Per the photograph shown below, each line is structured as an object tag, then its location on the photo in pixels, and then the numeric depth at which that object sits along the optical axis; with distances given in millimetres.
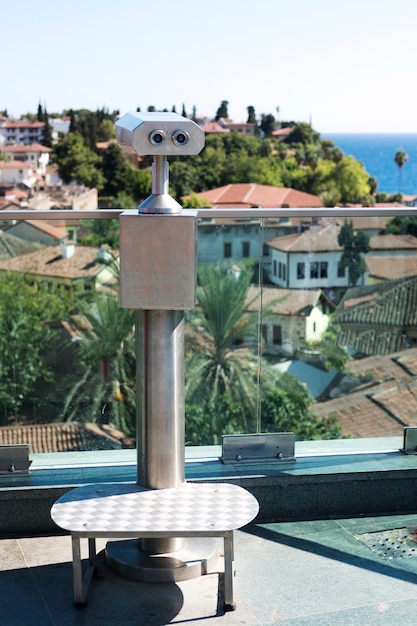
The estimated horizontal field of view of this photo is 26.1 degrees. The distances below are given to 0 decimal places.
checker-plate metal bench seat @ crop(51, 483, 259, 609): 2646
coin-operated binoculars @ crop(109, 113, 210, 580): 2787
